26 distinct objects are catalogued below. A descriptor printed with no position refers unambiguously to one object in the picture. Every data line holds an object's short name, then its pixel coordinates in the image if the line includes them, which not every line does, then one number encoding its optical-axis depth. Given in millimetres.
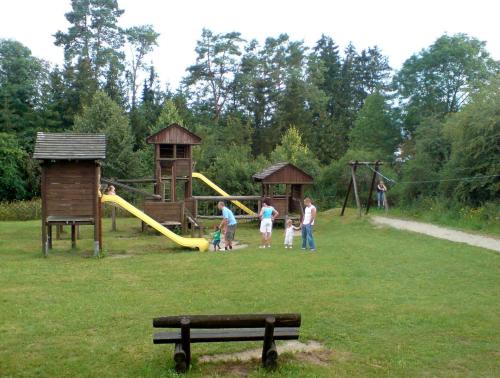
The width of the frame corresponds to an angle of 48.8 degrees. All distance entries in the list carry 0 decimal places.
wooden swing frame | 26781
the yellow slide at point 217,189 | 29384
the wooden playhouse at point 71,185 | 17484
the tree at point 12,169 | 39656
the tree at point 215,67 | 52656
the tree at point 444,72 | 43344
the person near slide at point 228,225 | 18297
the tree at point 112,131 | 39469
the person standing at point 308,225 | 17031
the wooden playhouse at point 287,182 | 26219
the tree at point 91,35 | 52781
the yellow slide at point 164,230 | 18328
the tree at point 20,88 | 46500
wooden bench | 6219
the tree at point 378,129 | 49281
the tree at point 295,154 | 36906
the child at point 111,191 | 20416
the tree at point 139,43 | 55975
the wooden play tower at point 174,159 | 25734
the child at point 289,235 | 17627
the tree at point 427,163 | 30797
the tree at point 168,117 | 41700
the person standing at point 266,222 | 18219
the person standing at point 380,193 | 29884
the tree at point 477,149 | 24250
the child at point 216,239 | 18484
